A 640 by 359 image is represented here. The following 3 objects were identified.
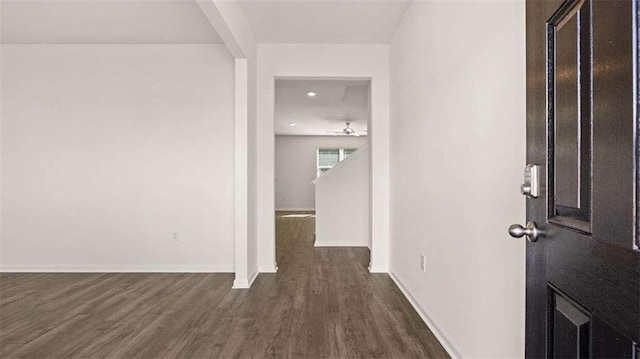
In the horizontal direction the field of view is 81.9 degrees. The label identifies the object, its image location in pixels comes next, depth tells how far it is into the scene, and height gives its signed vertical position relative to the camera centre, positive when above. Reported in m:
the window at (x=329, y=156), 11.35 +0.68
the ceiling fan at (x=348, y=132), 9.18 +1.29
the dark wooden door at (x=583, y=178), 0.59 +0.00
